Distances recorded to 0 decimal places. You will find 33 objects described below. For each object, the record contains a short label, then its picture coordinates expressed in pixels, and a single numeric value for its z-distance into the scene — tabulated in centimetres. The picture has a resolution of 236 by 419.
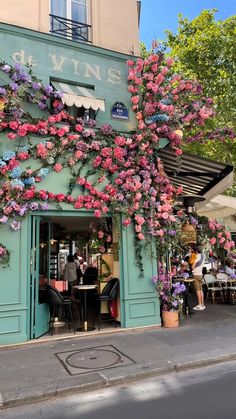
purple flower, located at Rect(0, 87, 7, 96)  666
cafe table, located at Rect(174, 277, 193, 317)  889
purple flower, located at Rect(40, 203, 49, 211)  686
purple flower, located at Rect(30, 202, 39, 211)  673
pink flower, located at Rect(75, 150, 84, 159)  726
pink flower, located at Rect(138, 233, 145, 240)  761
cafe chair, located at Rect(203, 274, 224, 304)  1092
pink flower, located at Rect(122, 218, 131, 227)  745
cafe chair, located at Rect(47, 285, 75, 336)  730
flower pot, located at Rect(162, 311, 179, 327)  768
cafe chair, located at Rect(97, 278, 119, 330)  759
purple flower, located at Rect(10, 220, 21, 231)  660
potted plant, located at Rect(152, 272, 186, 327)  770
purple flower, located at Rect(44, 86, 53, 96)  716
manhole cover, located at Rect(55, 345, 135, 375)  516
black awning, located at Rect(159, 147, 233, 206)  889
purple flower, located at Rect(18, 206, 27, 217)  661
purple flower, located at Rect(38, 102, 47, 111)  716
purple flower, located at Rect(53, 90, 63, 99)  715
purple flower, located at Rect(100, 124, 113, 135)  765
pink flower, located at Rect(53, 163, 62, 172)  709
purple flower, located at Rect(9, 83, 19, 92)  679
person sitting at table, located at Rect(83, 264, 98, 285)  1111
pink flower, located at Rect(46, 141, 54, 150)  705
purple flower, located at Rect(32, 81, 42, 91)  704
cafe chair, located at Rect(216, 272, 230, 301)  1098
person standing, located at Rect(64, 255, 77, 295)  995
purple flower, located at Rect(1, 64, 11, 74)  680
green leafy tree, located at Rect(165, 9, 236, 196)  1562
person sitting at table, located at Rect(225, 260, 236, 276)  1110
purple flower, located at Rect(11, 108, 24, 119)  680
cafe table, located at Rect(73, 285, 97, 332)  753
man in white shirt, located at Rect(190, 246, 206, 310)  948
